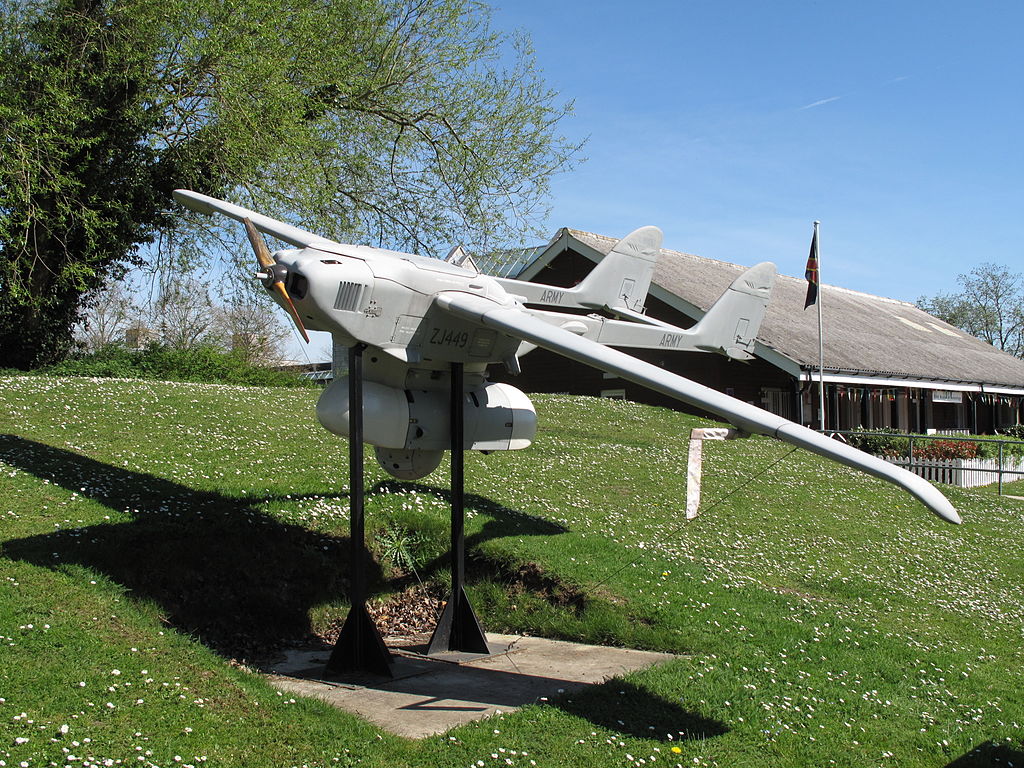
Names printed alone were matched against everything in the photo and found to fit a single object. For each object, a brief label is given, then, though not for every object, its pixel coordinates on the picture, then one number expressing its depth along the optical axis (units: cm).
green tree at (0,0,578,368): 1861
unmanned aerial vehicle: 696
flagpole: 2457
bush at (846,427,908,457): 2640
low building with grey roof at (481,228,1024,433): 2762
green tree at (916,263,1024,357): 7969
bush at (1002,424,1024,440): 3694
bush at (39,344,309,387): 2155
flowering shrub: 2673
